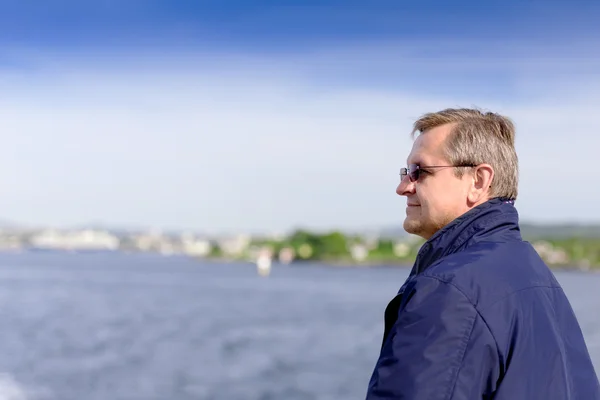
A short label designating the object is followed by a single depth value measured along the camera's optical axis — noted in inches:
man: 67.9
